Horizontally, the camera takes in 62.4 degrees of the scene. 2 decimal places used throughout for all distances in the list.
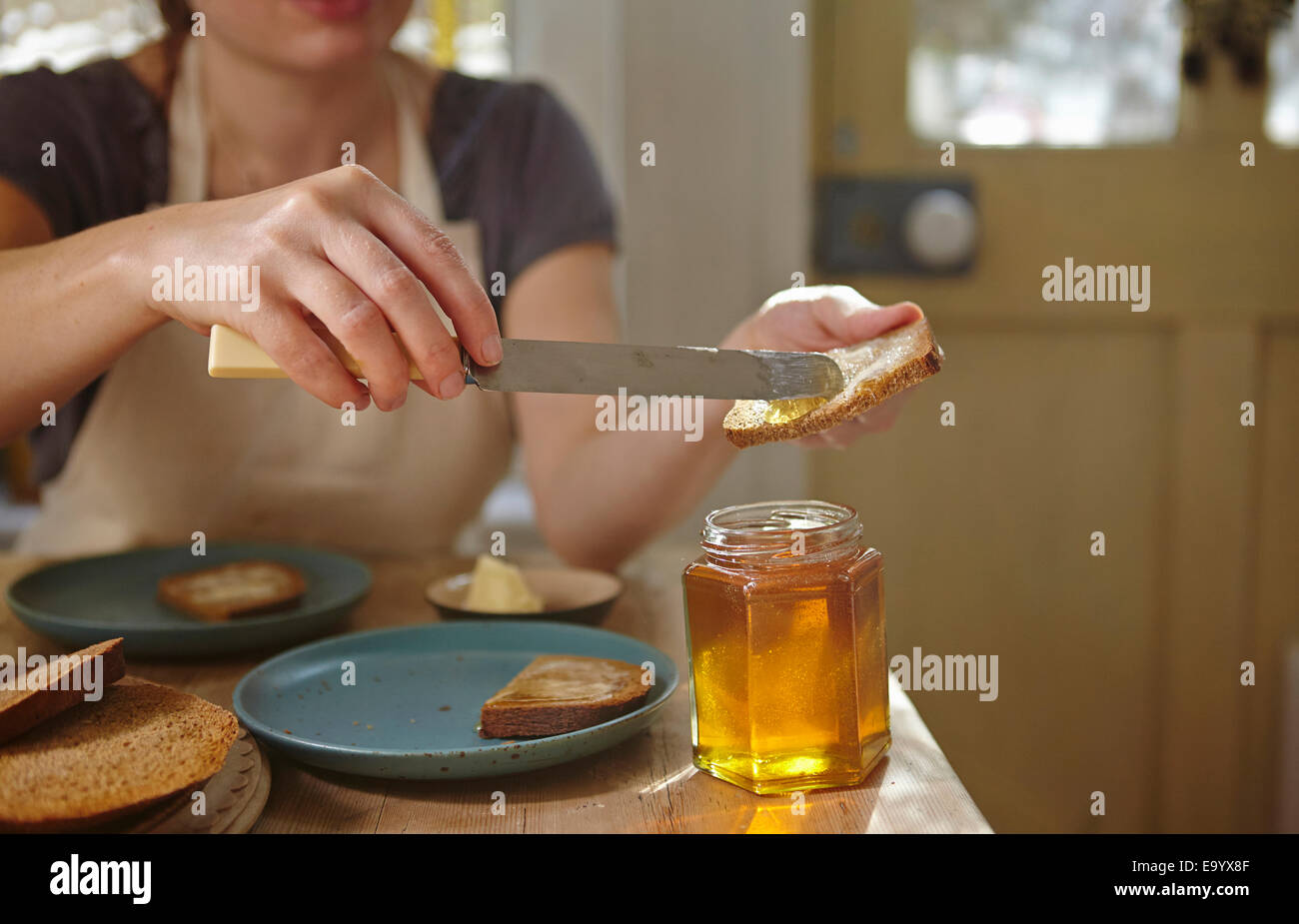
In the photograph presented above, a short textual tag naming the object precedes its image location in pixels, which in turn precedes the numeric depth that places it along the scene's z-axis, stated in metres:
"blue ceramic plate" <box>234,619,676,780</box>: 0.63
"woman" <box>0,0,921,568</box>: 1.23
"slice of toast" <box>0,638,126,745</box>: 0.60
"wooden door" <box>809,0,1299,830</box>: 1.81
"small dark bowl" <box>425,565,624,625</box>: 0.96
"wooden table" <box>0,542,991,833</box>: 0.62
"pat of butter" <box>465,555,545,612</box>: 0.98
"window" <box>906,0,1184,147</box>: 1.82
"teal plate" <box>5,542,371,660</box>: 0.87
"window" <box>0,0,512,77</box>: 1.84
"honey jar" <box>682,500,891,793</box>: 0.64
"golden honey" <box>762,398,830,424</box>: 0.78
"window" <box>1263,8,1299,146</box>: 1.82
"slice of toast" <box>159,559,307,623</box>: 0.95
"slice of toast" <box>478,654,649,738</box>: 0.68
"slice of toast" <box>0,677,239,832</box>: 0.54
